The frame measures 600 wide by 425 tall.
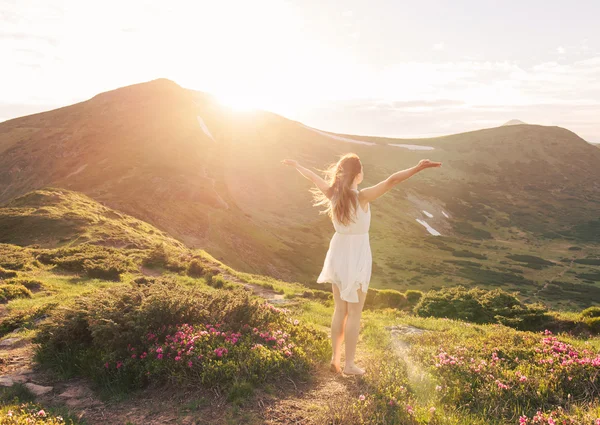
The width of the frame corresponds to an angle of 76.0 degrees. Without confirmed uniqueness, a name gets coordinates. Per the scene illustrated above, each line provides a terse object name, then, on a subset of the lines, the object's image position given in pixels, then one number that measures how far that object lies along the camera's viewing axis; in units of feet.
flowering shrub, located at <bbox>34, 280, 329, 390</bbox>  19.63
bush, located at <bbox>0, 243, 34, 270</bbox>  53.83
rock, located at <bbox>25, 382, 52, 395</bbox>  19.37
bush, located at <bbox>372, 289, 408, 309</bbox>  64.96
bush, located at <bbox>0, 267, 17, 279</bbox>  47.17
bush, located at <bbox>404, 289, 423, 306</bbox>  66.64
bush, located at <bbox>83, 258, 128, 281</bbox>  54.34
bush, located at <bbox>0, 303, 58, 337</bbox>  29.88
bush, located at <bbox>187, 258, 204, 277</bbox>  63.47
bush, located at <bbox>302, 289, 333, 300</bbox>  55.95
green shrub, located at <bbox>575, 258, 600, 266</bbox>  253.67
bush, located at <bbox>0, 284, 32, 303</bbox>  38.04
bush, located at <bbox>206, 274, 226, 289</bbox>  56.93
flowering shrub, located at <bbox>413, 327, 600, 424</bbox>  16.65
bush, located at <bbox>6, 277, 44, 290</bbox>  43.93
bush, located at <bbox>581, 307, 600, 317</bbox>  43.16
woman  20.04
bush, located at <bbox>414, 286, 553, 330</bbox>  45.39
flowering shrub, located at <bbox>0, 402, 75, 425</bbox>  14.84
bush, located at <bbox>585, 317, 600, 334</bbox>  39.73
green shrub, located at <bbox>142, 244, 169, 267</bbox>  65.31
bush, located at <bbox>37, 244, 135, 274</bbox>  54.80
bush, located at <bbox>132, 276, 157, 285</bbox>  38.14
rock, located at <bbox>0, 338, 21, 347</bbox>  26.42
